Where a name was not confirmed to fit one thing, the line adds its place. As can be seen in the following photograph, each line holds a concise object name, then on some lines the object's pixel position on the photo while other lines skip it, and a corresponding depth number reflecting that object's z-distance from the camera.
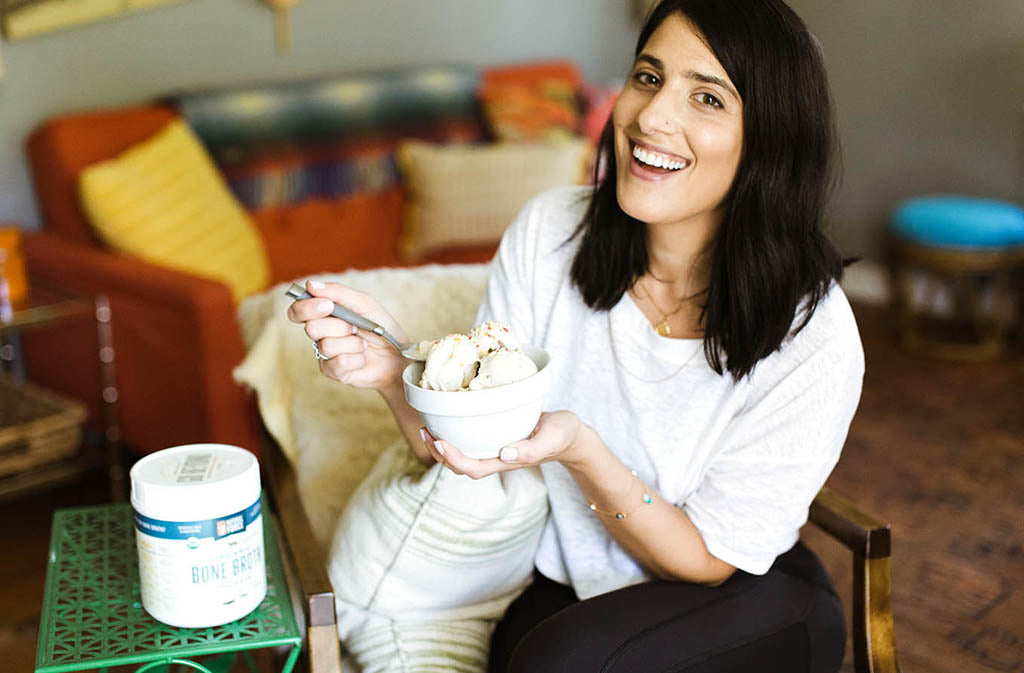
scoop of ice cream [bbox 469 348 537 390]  1.01
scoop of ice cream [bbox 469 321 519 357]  1.07
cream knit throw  1.26
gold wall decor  2.67
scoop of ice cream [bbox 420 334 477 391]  1.03
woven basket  2.39
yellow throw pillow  2.52
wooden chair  1.21
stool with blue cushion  3.54
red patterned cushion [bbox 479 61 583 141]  3.62
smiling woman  1.23
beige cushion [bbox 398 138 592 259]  3.28
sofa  2.35
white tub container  1.01
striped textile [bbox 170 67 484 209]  3.01
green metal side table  1.04
